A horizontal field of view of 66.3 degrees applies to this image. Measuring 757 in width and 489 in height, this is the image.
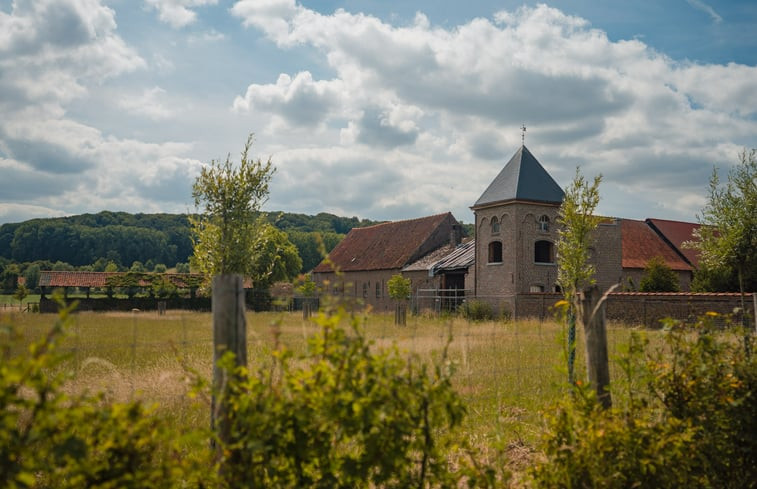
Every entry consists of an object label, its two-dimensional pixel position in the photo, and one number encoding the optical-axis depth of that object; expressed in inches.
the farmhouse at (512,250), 1238.9
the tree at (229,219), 808.3
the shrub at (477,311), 1210.0
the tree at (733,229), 652.1
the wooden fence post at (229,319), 130.8
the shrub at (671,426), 136.6
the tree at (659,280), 1238.3
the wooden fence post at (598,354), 174.6
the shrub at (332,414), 104.9
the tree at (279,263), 2279.8
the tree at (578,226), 832.3
